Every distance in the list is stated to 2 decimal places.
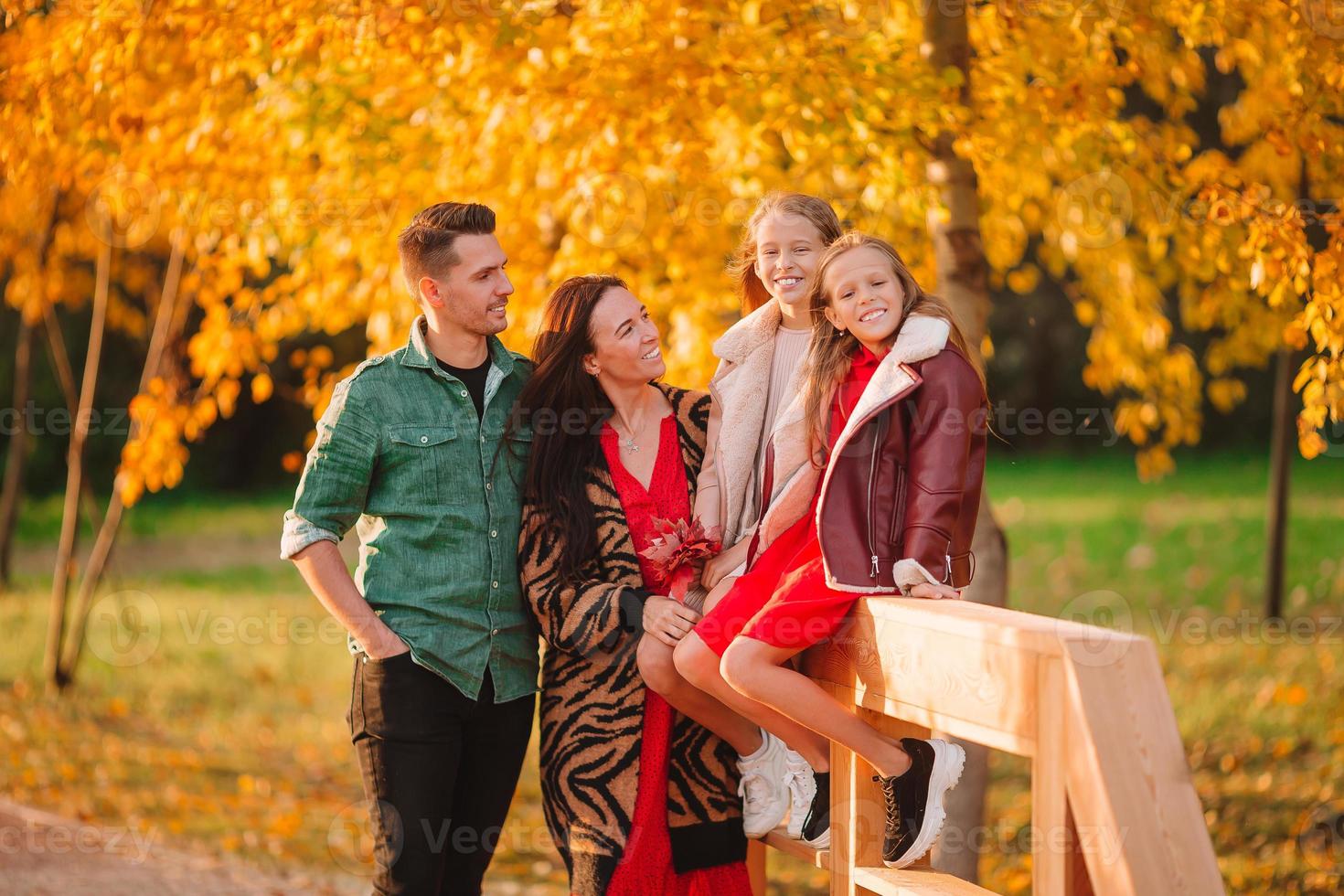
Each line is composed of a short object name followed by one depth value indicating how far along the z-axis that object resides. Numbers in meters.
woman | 6.37
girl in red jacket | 5.49
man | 6.24
